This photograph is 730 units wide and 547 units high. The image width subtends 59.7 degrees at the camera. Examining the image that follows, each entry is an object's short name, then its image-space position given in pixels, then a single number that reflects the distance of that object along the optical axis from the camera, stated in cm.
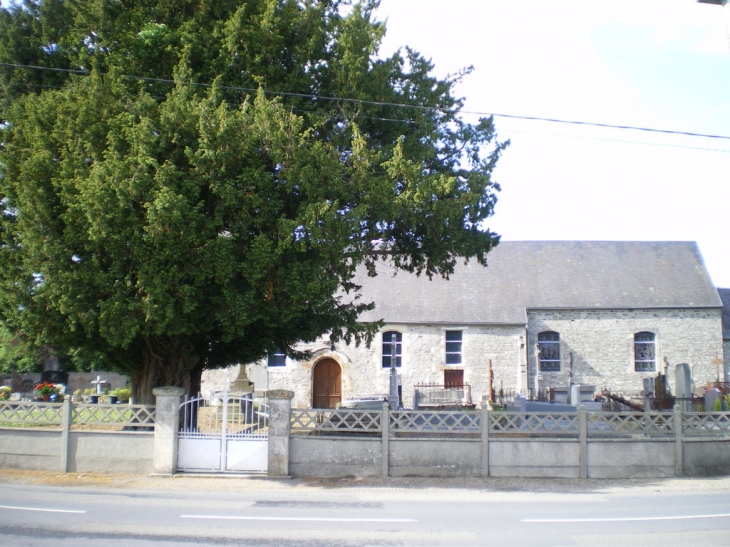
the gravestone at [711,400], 2008
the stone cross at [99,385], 2620
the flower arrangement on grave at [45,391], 2247
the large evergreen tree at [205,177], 1148
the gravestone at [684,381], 1994
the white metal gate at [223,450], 1235
